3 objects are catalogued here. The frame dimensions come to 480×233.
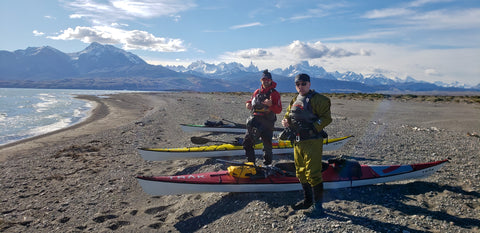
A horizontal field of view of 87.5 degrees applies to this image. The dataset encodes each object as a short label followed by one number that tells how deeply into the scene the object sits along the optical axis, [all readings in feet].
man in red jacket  23.82
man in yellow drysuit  17.20
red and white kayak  21.62
